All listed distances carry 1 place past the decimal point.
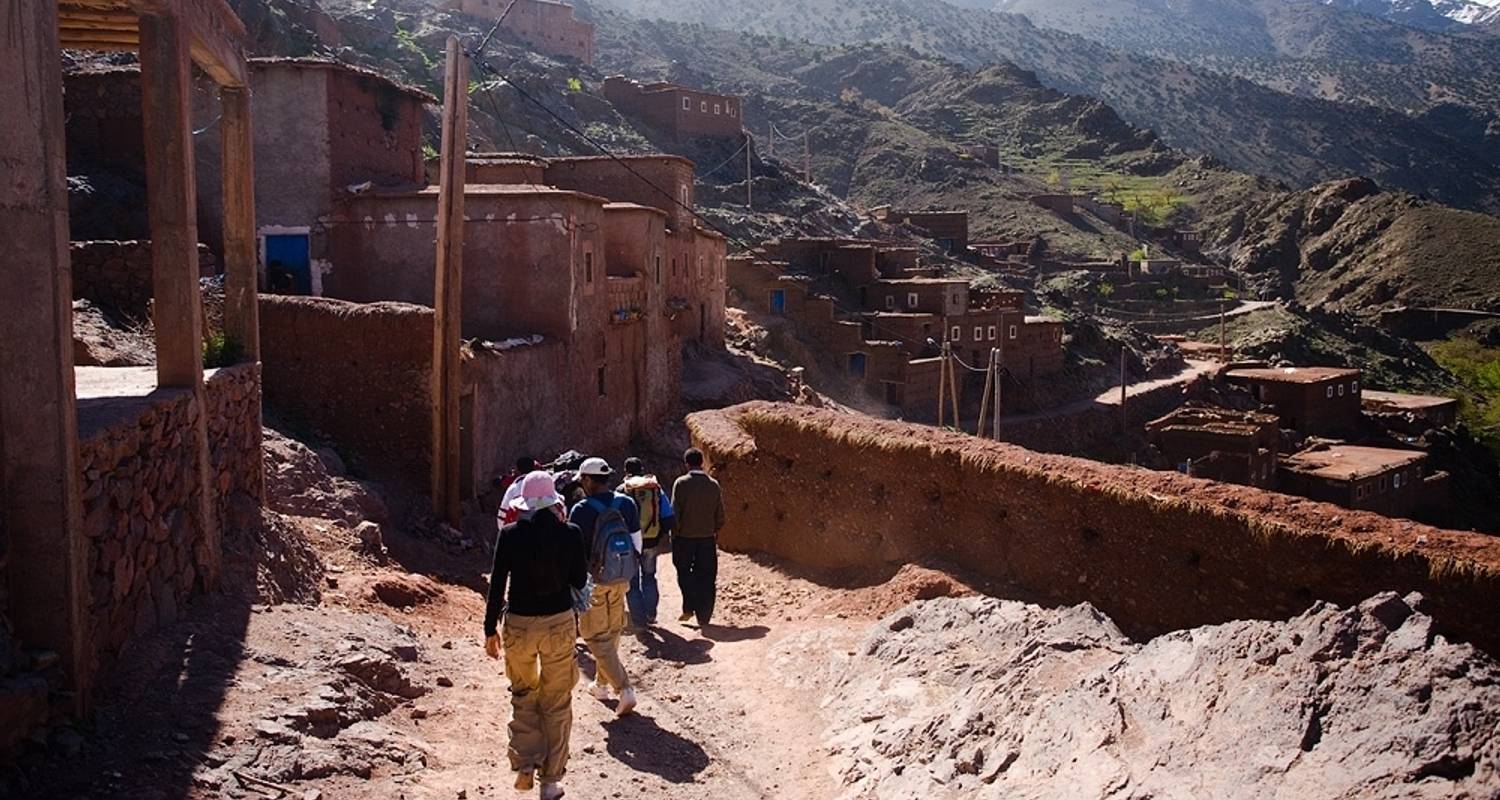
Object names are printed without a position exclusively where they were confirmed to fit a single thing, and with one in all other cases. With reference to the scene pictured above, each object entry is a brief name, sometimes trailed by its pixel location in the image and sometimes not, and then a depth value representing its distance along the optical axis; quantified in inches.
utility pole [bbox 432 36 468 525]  496.7
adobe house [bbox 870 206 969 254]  2186.3
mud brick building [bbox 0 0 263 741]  189.5
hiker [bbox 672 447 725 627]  349.1
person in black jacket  226.2
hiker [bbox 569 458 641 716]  275.7
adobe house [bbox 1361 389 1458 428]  1557.6
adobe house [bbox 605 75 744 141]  2226.9
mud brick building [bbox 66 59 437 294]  687.1
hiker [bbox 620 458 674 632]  339.6
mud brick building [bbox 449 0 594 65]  2711.6
